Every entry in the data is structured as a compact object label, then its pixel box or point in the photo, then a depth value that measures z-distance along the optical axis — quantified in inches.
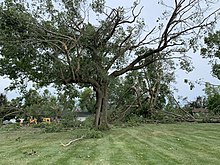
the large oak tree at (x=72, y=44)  232.0
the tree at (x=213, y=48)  319.1
